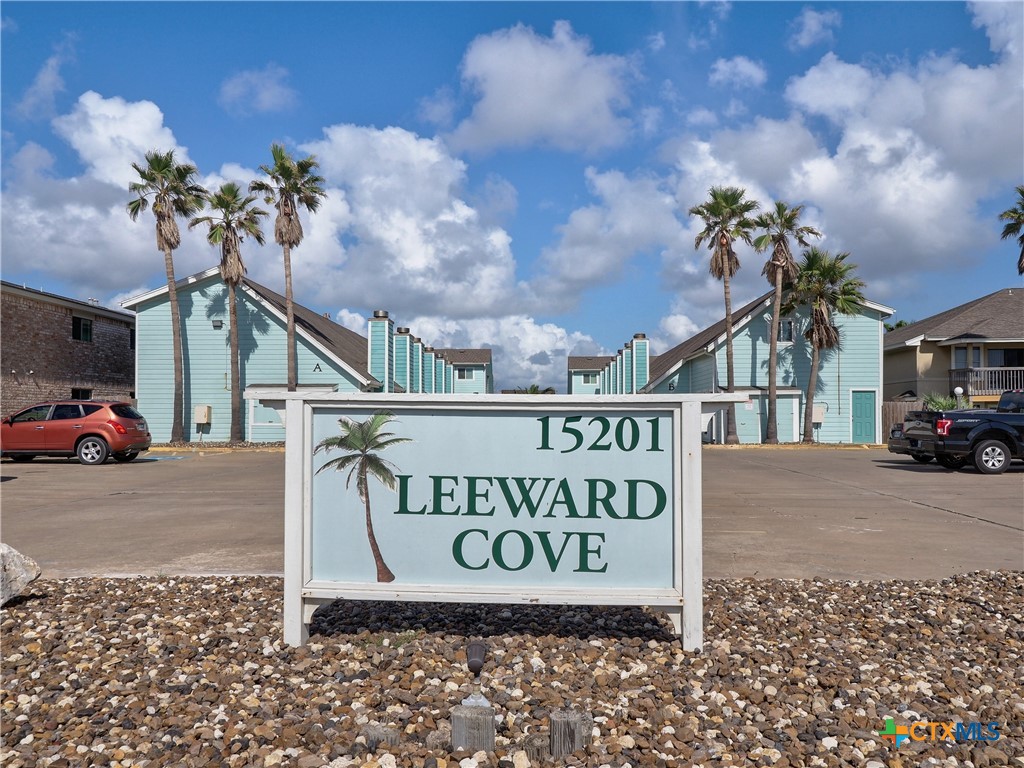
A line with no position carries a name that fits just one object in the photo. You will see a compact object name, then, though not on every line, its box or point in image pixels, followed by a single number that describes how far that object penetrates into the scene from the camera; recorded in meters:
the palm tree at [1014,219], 31.42
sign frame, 4.13
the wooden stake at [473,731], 3.01
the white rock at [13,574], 4.96
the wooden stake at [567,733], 2.98
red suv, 19.03
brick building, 27.53
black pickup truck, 15.90
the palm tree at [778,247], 30.45
